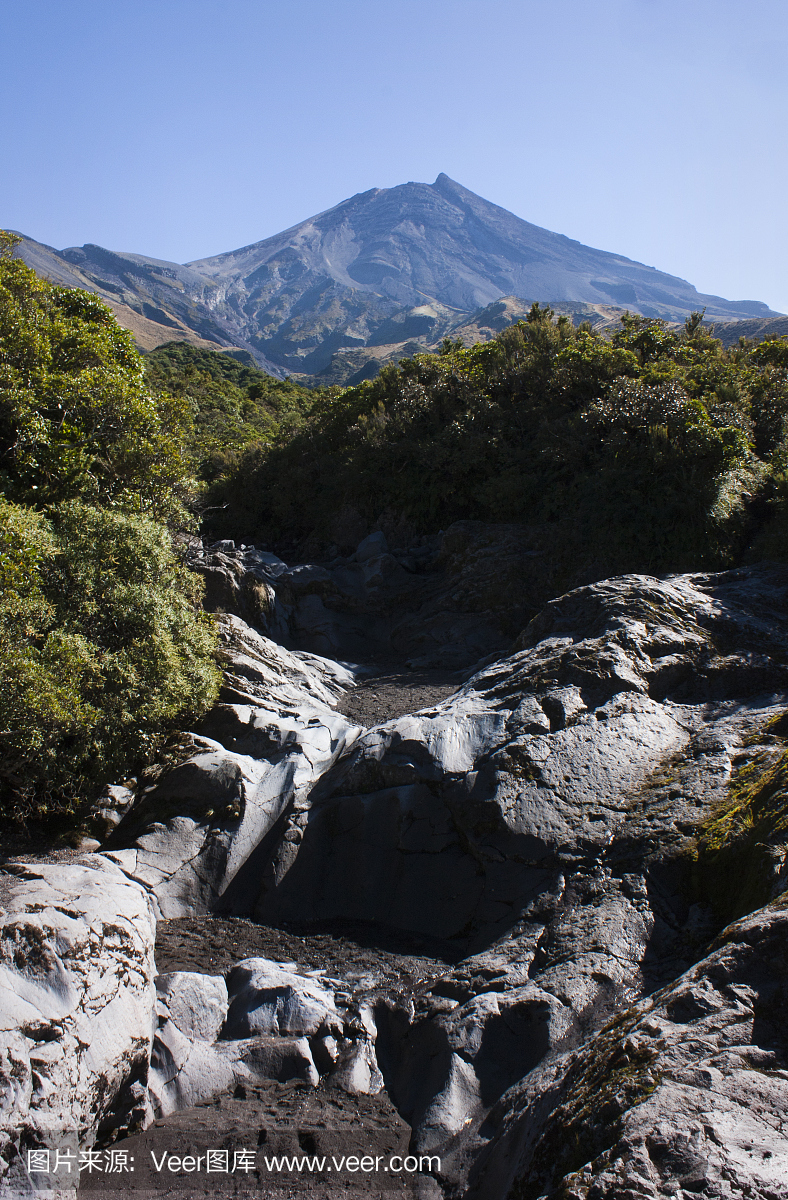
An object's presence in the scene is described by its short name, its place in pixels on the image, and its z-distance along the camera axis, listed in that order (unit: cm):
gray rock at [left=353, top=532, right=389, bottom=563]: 1752
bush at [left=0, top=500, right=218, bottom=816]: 719
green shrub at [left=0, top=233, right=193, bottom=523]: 1034
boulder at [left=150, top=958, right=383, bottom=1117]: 486
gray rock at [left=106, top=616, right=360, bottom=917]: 734
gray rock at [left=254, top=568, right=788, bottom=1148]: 480
